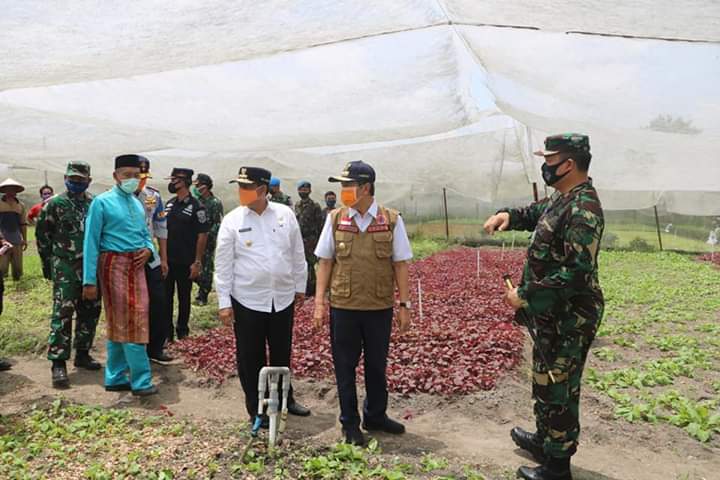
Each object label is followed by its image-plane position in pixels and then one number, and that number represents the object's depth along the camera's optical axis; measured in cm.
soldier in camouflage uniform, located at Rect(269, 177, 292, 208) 905
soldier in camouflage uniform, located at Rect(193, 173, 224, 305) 811
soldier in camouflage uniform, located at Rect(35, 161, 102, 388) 535
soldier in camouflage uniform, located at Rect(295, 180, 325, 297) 962
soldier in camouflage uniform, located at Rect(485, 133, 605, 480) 309
